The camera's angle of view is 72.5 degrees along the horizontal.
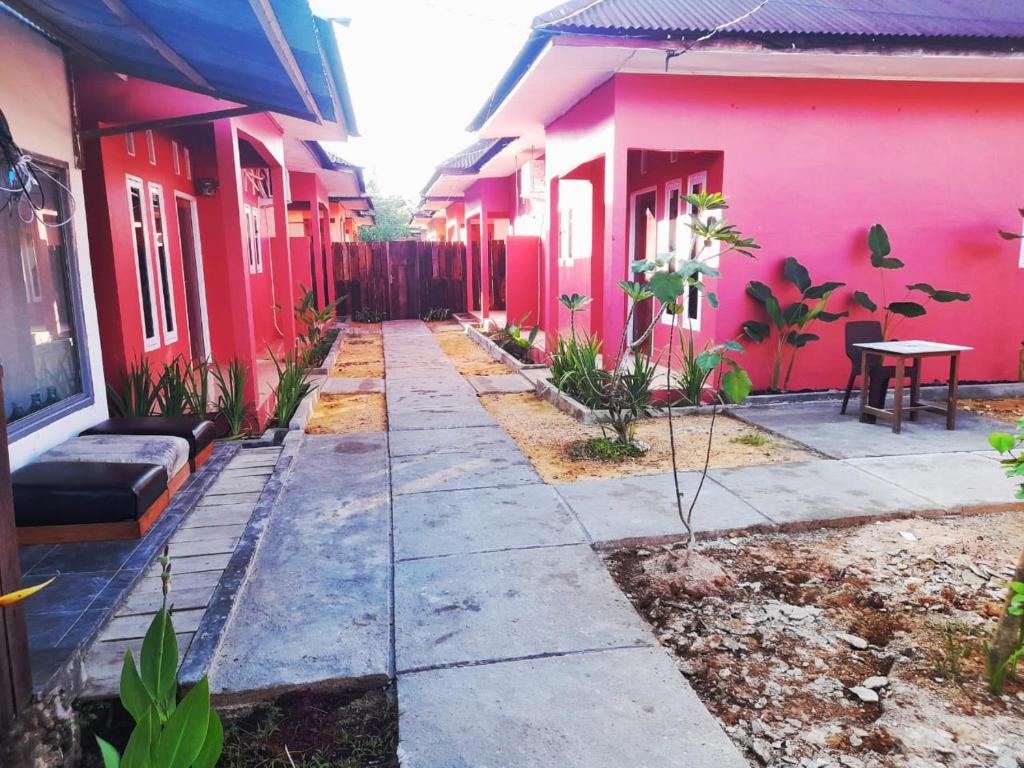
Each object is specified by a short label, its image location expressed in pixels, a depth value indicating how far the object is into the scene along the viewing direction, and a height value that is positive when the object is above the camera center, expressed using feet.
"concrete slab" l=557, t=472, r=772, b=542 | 12.90 -4.88
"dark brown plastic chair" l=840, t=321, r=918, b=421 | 21.10 -3.25
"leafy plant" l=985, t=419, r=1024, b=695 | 7.63 -4.41
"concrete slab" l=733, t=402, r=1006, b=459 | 18.20 -4.92
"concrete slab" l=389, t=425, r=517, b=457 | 18.66 -4.88
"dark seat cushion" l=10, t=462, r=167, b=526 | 11.48 -3.72
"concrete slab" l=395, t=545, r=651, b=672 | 9.11 -4.92
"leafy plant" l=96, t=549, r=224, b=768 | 5.18 -3.43
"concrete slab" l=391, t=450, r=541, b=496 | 15.69 -4.88
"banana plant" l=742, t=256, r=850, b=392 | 23.47 -1.80
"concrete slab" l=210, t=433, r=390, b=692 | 8.66 -4.88
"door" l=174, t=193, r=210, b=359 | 26.91 -0.16
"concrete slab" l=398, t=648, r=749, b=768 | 7.11 -4.94
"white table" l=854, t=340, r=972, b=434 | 19.60 -3.20
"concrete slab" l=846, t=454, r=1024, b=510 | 14.38 -4.91
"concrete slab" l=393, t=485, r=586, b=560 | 12.36 -4.89
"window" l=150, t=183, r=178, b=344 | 22.41 -0.02
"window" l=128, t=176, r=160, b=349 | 20.42 +0.16
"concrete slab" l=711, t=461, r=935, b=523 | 13.64 -4.88
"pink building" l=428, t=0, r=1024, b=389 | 20.95 +4.08
